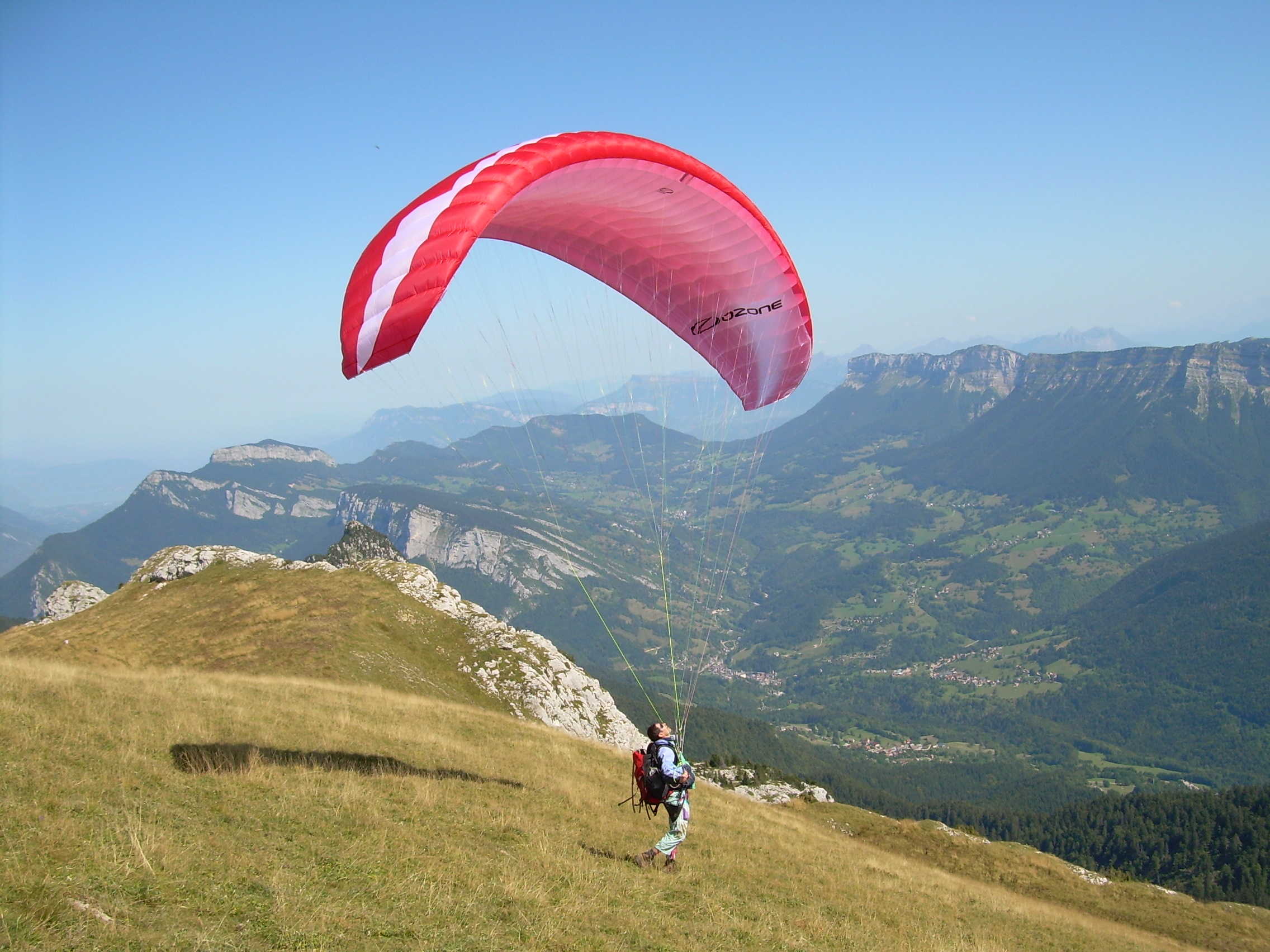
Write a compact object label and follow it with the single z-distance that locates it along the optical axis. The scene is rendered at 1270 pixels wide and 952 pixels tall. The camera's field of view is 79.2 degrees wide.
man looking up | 12.03
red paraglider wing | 11.35
